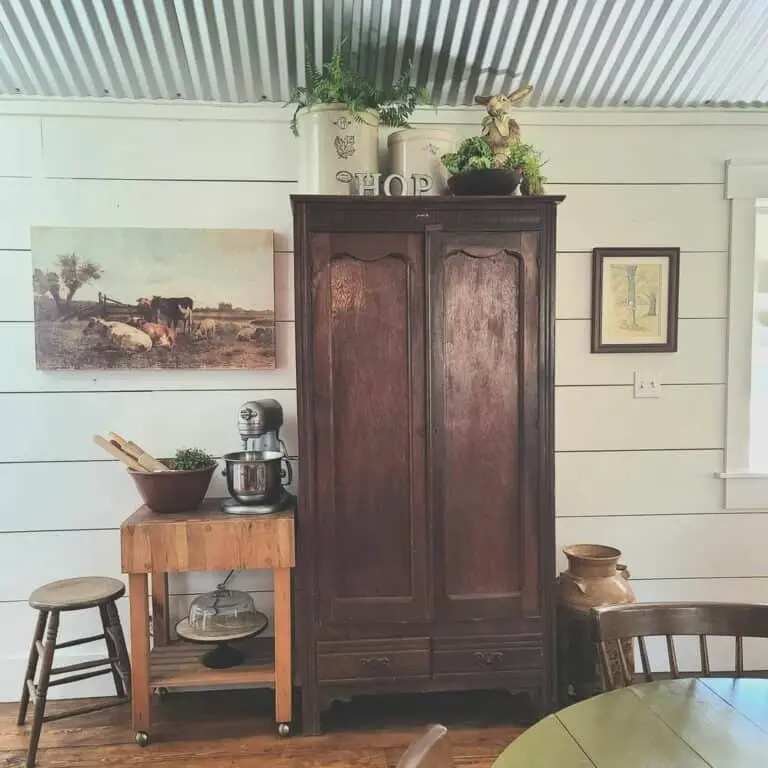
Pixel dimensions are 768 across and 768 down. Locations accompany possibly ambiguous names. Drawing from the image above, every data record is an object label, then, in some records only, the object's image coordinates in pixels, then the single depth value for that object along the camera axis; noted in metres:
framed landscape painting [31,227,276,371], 2.70
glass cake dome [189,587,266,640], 2.57
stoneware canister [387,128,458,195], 2.55
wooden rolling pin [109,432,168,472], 2.50
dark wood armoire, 2.38
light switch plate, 2.91
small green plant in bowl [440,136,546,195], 2.39
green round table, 1.15
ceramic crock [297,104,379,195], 2.48
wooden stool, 2.37
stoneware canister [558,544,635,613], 2.56
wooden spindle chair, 1.54
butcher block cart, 2.37
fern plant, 2.46
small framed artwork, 2.88
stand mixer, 2.48
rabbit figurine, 2.48
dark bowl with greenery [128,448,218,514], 2.46
